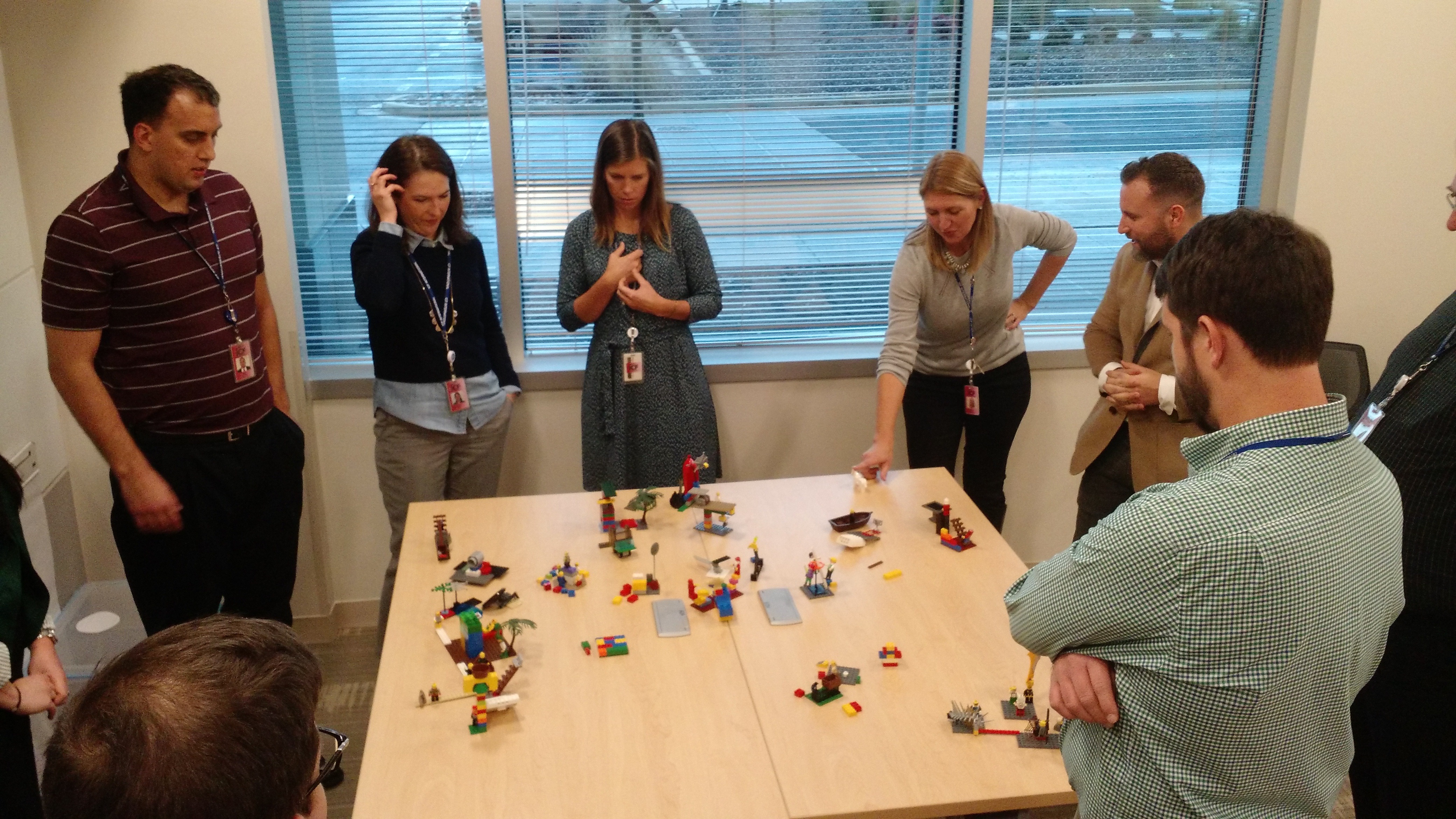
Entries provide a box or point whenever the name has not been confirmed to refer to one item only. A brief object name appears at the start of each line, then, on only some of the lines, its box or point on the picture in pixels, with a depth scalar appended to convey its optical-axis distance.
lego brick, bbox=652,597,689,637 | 2.26
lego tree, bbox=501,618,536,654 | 2.10
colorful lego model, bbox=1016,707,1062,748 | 1.87
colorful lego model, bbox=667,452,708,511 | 2.83
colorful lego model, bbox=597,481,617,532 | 2.65
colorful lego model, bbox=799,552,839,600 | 2.40
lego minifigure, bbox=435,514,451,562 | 2.58
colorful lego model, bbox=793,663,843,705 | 2.00
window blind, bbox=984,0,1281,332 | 3.94
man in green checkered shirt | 1.27
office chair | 3.78
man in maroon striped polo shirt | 2.63
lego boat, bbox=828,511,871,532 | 2.71
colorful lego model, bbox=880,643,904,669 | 2.12
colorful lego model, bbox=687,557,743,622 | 2.32
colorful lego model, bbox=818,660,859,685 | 2.05
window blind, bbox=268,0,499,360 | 3.63
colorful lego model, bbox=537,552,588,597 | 2.44
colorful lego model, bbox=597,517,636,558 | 2.60
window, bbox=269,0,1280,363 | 3.69
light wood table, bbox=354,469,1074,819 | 1.76
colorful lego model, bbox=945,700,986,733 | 1.91
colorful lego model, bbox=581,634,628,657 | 2.18
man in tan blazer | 2.76
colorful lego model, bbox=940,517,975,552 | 2.64
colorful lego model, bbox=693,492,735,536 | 2.71
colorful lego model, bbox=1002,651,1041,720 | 1.93
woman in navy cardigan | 3.12
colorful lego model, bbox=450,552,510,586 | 2.47
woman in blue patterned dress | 3.34
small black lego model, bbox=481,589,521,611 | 2.37
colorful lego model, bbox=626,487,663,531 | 2.73
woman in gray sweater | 3.18
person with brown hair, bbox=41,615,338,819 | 0.92
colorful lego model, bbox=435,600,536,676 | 2.09
